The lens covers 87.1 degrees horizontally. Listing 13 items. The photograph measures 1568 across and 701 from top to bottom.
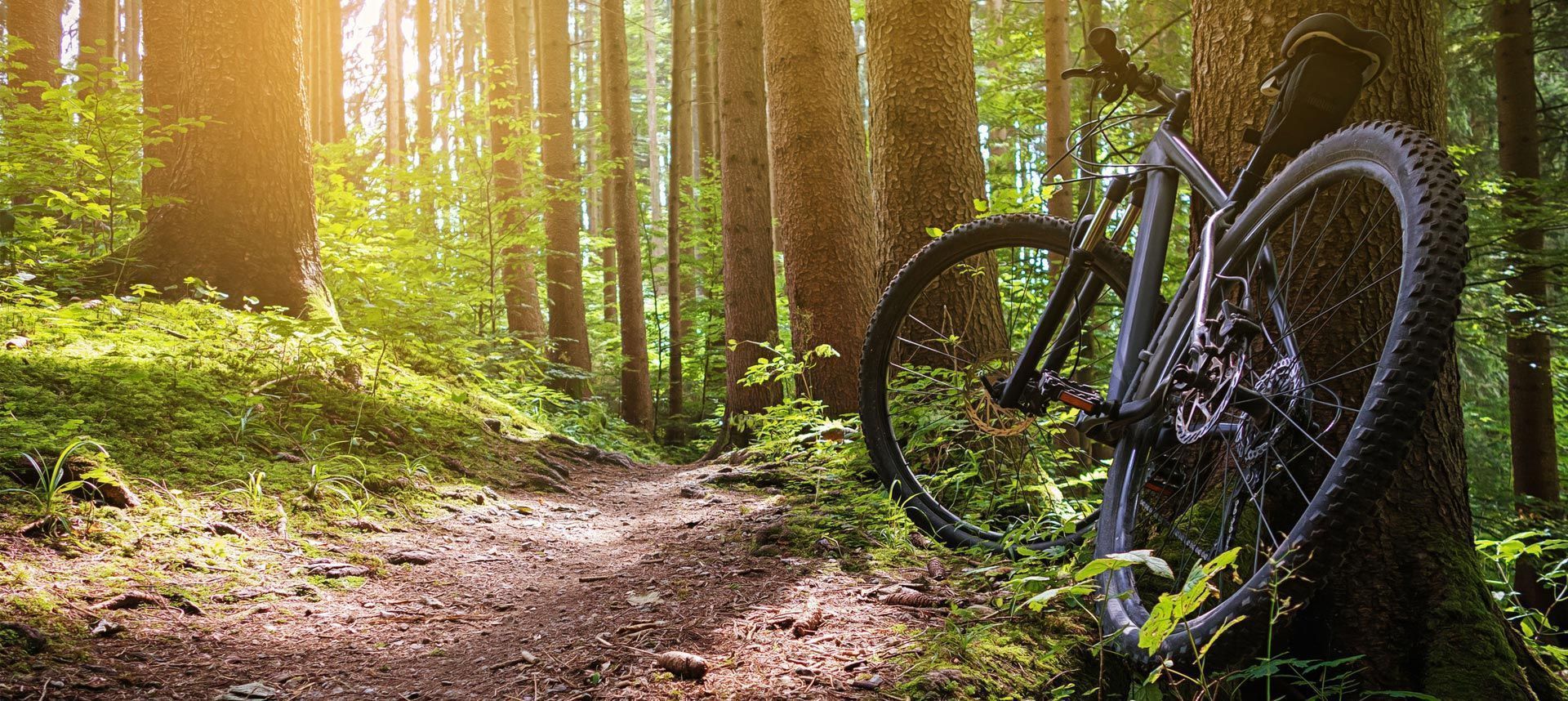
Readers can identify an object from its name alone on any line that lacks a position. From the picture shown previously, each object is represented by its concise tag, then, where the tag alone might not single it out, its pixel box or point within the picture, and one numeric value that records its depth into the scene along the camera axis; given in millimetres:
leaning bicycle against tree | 1563
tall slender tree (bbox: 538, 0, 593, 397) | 12055
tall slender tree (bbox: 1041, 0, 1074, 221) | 9312
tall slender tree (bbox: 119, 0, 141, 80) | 21156
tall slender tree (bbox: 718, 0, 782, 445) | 9062
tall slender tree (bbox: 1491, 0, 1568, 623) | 7645
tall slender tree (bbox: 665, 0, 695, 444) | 12562
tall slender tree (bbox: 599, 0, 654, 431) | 12508
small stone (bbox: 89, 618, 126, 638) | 2227
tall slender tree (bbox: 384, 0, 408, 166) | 25141
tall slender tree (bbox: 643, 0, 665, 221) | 31891
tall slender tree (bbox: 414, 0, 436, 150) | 21469
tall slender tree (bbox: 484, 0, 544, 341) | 11008
